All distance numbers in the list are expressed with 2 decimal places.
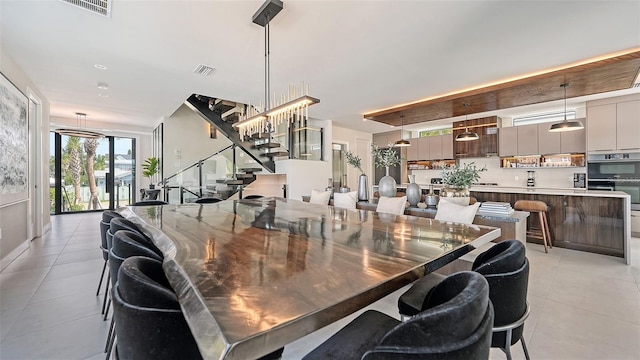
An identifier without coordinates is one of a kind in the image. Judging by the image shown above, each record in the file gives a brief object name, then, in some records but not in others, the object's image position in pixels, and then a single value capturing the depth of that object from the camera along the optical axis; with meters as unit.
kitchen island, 3.71
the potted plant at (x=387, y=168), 3.44
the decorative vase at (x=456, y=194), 2.92
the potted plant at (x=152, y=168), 7.44
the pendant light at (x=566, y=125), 4.03
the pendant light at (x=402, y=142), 6.24
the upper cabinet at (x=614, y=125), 4.86
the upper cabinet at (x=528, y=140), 6.02
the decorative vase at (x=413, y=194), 3.34
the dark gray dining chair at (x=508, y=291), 1.10
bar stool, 4.09
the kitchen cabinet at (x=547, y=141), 5.76
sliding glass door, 7.36
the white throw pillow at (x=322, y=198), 4.03
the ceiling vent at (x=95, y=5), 2.29
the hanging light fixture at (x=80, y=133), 5.73
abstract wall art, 3.18
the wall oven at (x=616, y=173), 4.75
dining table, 0.65
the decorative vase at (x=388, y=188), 3.44
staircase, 6.24
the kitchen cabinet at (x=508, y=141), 6.32
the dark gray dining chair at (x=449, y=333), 0.62
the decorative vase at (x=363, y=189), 3.92
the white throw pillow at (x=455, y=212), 2.30
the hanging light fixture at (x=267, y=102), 2.33
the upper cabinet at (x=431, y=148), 7.46
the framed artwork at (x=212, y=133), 8.04
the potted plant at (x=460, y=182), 3.02
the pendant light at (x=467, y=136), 5.31
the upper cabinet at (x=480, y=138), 6.62
